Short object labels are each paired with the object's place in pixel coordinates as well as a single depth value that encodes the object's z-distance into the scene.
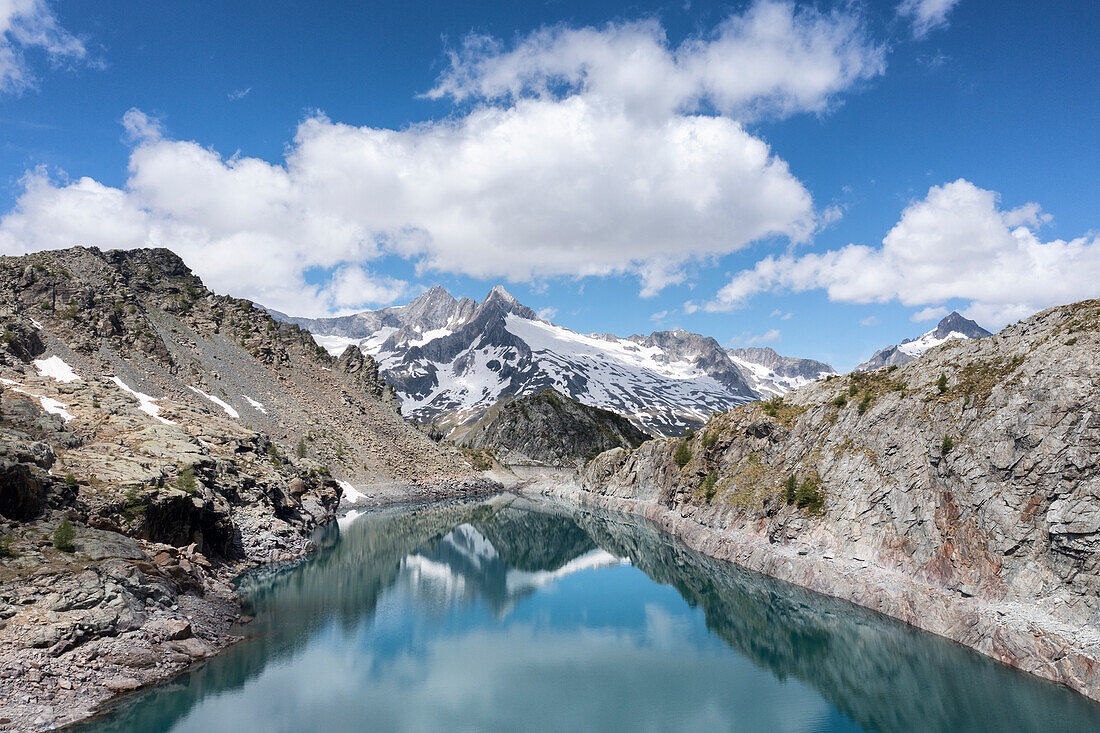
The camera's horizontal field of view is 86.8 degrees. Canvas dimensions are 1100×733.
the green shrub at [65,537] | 30.78
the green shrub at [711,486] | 71.50
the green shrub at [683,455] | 87.13
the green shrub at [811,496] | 51.62
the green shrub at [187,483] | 45.56
